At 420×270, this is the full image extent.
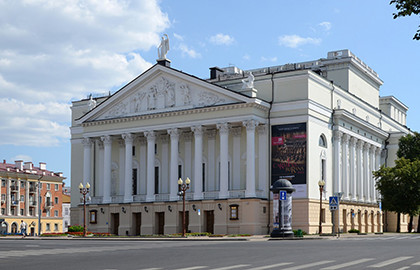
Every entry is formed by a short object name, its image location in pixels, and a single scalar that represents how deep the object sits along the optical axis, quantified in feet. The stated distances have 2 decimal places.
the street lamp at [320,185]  186.70
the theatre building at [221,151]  210.38
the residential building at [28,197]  362.74
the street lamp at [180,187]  193.53
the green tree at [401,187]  231.91
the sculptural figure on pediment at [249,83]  215.31
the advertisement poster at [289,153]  208.95
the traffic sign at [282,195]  166.40
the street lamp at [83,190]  205.36
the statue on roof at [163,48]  239.28
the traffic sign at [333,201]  169.99
